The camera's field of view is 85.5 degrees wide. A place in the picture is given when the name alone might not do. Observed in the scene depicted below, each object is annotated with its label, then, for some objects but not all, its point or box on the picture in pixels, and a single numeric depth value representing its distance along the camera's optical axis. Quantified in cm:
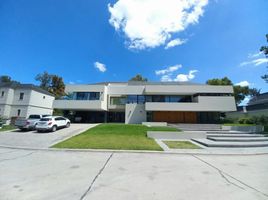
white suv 1606
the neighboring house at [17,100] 2850
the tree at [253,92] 5075
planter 1836
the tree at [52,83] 4938
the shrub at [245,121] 2585
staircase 1136
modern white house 2425
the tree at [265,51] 2158
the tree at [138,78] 4890
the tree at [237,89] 3850
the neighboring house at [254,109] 2986
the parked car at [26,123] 1697
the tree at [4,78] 5411
